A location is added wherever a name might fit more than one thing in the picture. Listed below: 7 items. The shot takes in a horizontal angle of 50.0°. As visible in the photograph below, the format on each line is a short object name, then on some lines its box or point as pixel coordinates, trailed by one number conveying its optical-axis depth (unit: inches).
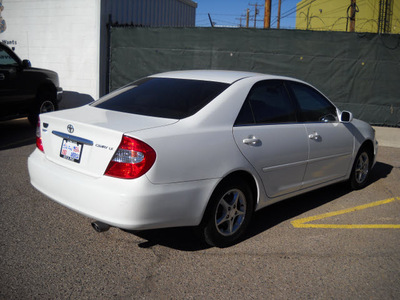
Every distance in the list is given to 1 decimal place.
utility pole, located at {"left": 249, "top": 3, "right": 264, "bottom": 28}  2364.4
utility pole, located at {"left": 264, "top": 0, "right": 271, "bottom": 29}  681.0
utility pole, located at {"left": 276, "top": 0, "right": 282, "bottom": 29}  1465.3
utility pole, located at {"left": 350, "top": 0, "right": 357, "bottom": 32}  751.3
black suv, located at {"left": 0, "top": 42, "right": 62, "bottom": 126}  326.0
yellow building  1189.7
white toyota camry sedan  125.5
